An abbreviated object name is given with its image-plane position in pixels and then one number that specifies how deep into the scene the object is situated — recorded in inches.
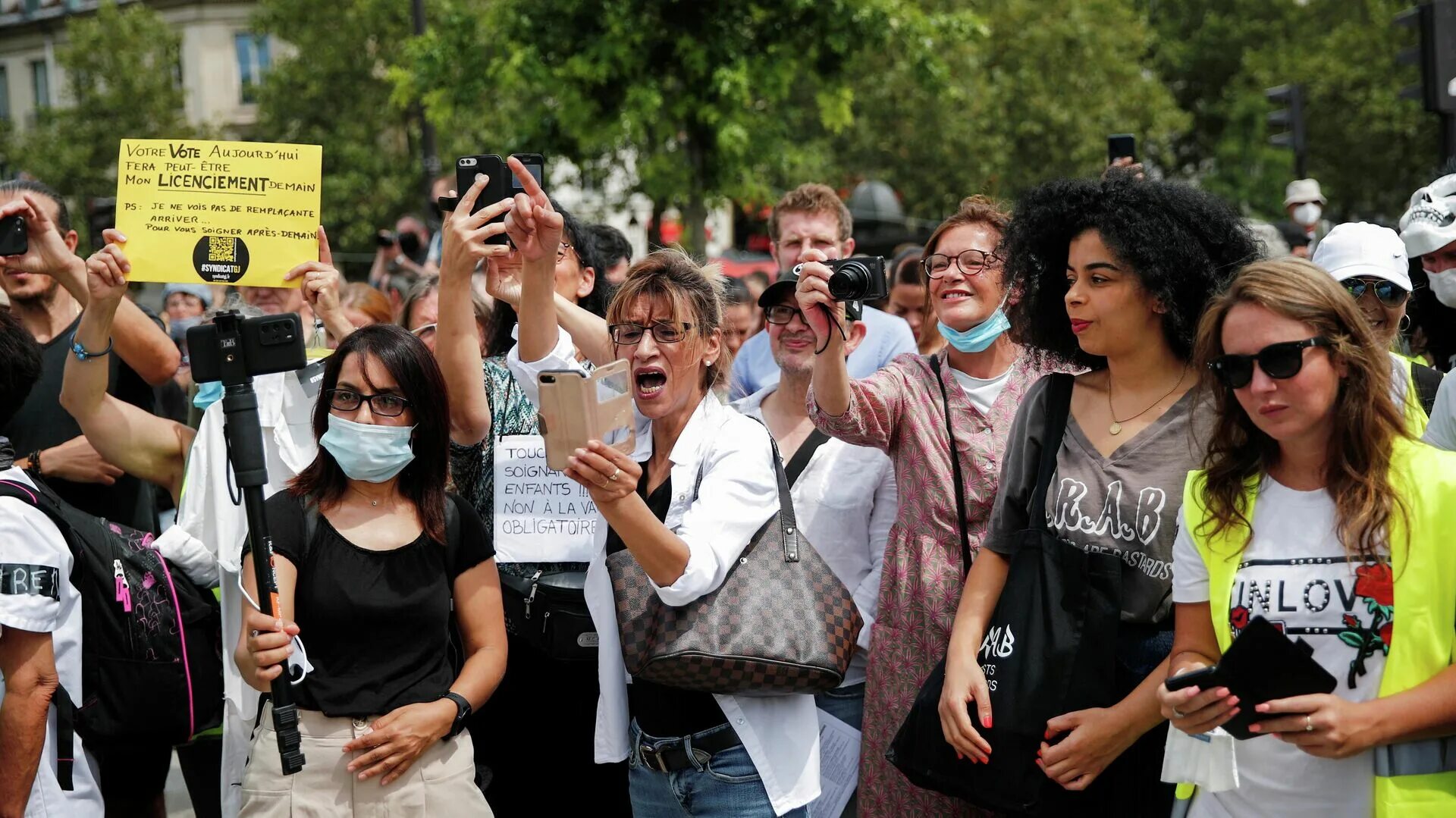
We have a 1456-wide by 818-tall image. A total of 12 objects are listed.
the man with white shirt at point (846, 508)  169.5
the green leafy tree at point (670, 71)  510.3
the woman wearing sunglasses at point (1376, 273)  155.9
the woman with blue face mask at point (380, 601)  136.8
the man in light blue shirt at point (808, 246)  224.8
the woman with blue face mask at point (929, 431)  149.3
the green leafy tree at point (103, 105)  1393.9
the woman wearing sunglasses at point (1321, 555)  106.5
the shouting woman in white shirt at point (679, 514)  130.6
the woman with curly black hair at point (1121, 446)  127.9
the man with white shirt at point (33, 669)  136.9
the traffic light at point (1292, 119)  589.9
